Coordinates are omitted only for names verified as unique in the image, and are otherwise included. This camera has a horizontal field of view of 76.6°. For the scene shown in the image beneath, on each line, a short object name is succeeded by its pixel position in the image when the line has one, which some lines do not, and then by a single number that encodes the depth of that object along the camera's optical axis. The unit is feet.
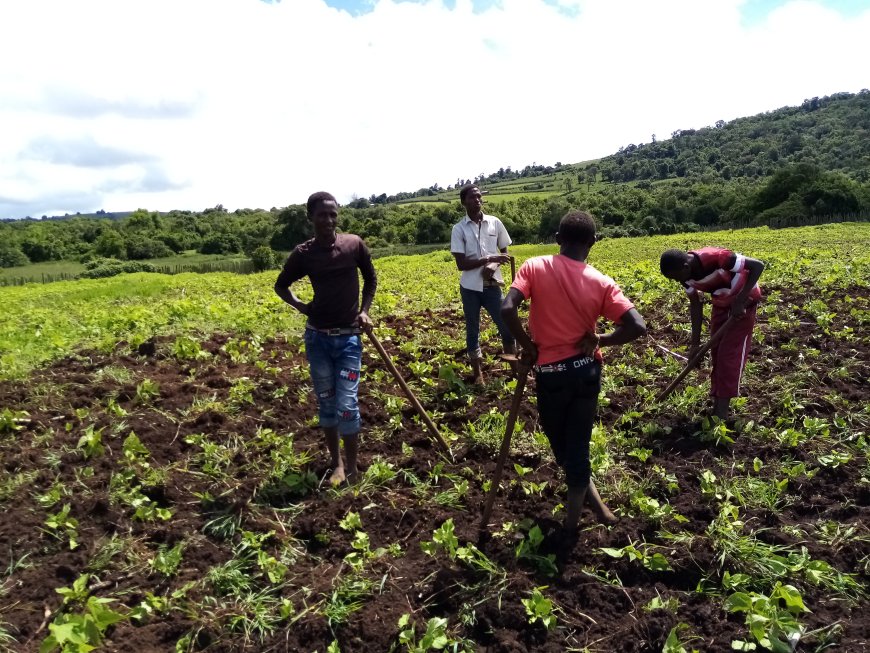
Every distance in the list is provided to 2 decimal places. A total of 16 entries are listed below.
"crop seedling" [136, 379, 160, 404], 19.19
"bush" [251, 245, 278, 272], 133.28
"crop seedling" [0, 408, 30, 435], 17.65
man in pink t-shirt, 10.48
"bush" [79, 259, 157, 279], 143.54
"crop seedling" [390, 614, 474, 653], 9.21
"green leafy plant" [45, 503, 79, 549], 12.51
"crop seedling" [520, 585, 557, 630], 9.67
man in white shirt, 18.95
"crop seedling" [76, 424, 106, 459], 15.58
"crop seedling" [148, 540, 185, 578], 11.36
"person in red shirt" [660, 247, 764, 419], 15.39
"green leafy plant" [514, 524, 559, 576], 11.06
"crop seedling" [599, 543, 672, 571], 10.66
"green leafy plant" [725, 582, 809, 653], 8.79
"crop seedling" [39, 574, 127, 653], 9.05
